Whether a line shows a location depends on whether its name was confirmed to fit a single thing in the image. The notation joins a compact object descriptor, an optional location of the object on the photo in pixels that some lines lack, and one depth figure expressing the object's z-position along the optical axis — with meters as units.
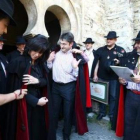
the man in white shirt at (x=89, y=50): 4.28
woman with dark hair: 1.98
